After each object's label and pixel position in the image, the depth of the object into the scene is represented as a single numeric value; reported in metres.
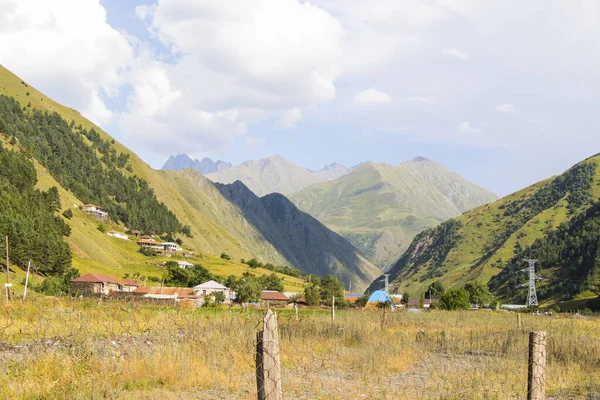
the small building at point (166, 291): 92.09
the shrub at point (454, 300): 82.62
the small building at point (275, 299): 107.07
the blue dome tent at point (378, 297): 99.91
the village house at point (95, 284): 81.05
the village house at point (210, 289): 107.70
